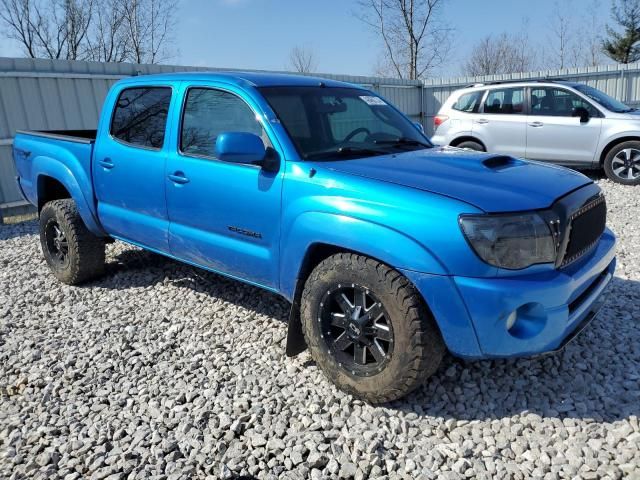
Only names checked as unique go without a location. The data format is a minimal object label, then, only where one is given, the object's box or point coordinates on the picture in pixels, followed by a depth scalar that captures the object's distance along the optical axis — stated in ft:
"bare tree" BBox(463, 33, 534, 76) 120.98
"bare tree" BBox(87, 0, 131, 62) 99.66
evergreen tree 106.63
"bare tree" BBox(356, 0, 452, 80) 83.61
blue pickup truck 7.94
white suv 27.78
